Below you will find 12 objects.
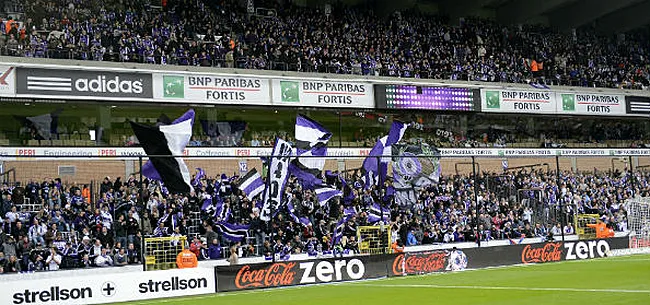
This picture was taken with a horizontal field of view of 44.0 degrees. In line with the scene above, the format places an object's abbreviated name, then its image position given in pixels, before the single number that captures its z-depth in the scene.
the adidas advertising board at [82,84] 27.78
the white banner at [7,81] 27.36
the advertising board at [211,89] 30.72
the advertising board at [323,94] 33.41
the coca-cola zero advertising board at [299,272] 16.61
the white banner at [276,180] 19.62
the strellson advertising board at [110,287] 14.09
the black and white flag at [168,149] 18.03
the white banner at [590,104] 40.94
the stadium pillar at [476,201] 20.28
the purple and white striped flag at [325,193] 22.64
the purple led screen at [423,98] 35.22
